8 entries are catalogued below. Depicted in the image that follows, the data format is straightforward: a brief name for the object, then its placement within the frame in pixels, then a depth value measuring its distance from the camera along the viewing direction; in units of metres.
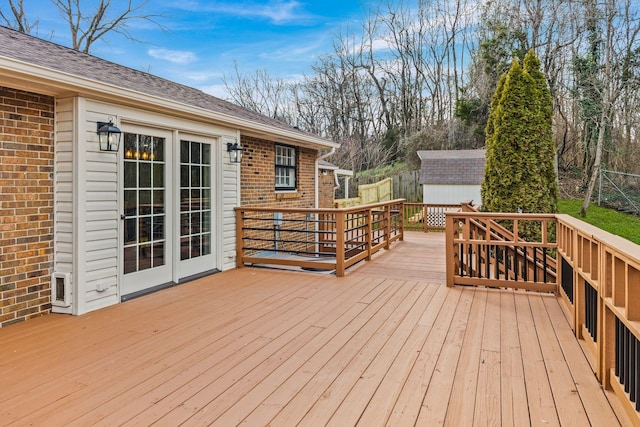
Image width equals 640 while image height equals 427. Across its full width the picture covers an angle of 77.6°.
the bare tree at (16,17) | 12.46
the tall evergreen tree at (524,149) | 7.66
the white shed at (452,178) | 14.78
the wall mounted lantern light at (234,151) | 6.00
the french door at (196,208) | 5.25
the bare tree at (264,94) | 22.06
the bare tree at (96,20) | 13.56
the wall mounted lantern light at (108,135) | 4.06
